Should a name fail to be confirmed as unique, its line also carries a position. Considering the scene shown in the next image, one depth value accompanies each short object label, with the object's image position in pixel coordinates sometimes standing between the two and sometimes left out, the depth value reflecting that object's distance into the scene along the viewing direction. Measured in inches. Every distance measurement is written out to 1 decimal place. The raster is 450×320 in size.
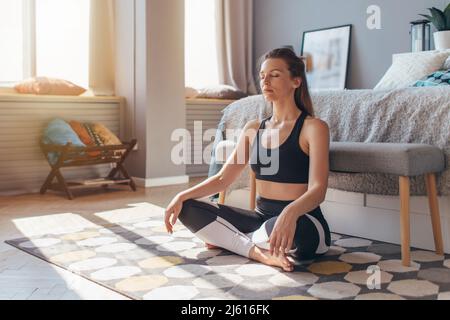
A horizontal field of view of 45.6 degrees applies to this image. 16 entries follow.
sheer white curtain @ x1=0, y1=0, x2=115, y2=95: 163.8
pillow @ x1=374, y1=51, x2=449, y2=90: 138.3
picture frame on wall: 196.1
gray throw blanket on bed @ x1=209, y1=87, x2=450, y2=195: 88.6
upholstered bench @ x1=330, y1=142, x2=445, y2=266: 78.4
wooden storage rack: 149.9
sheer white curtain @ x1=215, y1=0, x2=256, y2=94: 215.5
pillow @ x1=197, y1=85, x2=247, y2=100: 203.2
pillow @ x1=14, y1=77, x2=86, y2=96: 159.8
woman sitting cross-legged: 77.0
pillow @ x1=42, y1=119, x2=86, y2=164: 152.9
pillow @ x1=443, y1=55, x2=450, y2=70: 133.4
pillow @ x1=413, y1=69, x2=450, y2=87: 115.3
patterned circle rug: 67.2
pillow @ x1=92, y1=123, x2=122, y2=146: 163.0
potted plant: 157.8
